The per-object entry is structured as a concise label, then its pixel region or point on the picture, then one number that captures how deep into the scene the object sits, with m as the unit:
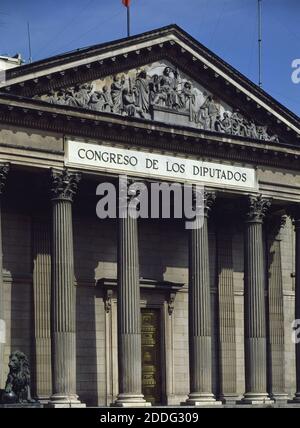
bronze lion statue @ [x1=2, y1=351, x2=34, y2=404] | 45.30
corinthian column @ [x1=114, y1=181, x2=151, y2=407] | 48.56
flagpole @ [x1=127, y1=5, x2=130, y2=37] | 52.15
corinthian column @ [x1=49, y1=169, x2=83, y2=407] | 46.94
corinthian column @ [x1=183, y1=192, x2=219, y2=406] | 50.66
